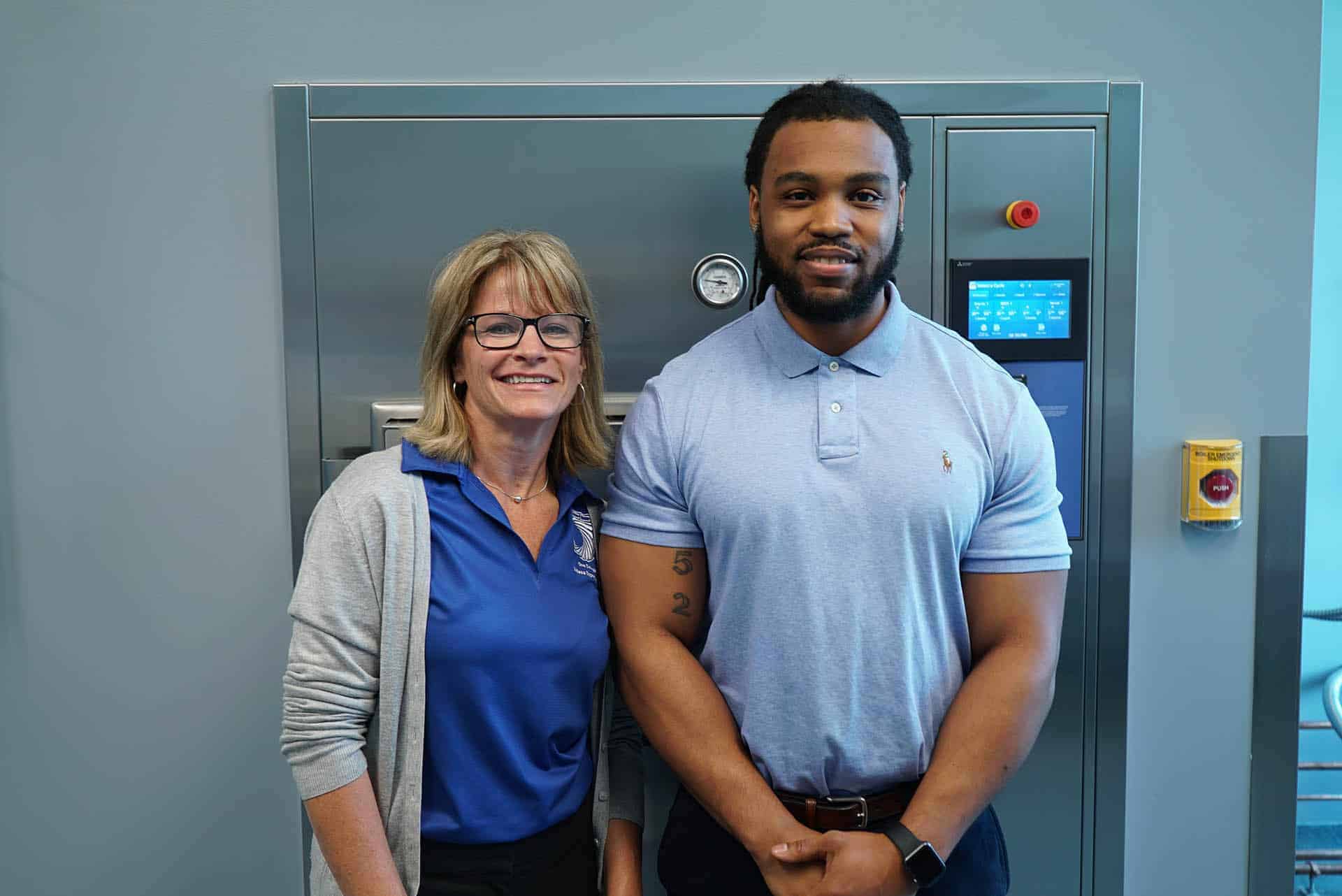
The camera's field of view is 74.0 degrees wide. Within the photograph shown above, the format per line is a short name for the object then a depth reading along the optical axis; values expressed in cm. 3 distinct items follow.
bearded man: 121
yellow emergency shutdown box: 164
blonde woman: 116
